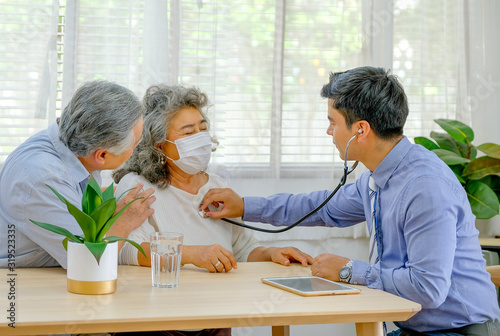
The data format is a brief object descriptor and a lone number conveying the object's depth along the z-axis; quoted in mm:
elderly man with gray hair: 1609
